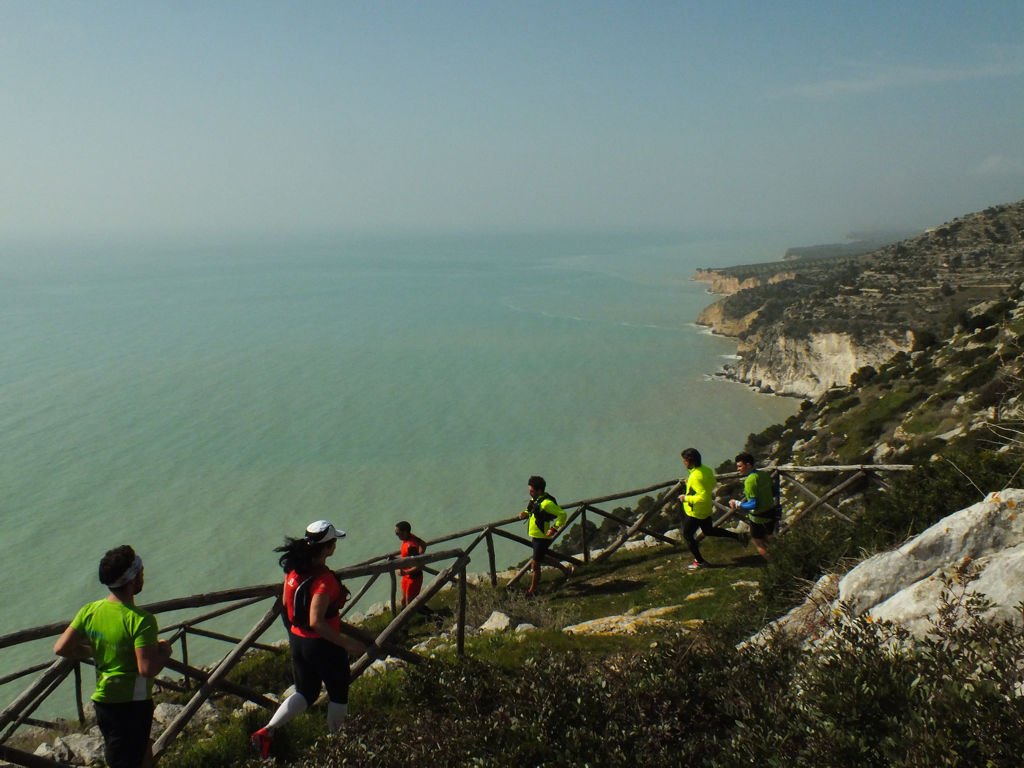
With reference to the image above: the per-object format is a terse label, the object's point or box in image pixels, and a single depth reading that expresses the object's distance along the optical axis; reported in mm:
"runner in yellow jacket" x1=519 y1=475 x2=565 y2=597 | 10539
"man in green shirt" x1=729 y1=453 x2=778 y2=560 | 10000
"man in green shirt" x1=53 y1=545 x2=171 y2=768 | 4395
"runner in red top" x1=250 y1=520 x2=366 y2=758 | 5027
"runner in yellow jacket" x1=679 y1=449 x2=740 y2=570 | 10280
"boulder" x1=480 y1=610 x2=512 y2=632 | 8844
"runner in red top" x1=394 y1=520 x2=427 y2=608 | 10117
